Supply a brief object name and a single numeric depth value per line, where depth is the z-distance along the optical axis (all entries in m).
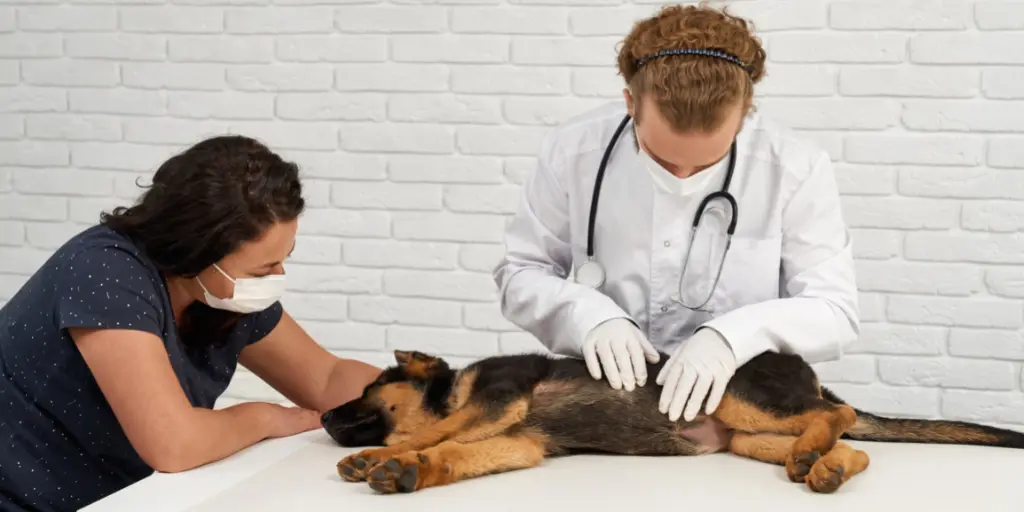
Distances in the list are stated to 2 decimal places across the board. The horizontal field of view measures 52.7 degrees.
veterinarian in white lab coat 1.69
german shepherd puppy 1.64
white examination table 1.48
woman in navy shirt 1.67
